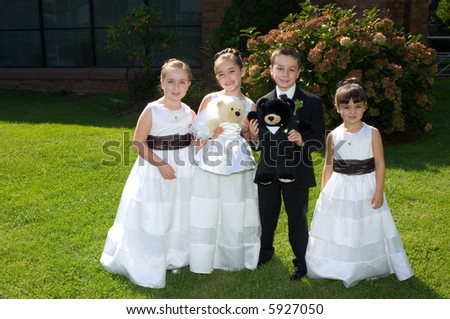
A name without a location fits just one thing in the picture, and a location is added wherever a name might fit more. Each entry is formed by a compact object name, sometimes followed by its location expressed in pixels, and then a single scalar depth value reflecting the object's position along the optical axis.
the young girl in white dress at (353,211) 3.48
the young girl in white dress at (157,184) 3.59
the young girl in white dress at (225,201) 3.53
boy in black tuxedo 3.43
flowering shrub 6.97
